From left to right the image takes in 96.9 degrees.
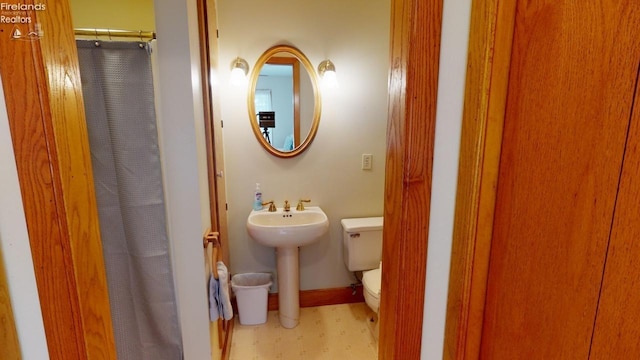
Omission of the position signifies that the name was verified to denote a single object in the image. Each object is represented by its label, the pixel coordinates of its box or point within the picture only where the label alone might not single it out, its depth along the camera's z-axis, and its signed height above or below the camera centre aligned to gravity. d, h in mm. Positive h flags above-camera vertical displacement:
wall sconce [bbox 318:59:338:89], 2104 +445
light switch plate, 2273 -212
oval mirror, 2086 +249
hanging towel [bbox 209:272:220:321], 1437 -836
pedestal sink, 1990 -839
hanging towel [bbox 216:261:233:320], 1476 -868
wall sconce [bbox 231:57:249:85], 1991 +446
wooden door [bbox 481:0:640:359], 388 -54
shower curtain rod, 1213 +431
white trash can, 2109 -1236
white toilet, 2146 -855
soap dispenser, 2146 -493
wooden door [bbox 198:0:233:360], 1493 -53
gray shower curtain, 1225 -281
